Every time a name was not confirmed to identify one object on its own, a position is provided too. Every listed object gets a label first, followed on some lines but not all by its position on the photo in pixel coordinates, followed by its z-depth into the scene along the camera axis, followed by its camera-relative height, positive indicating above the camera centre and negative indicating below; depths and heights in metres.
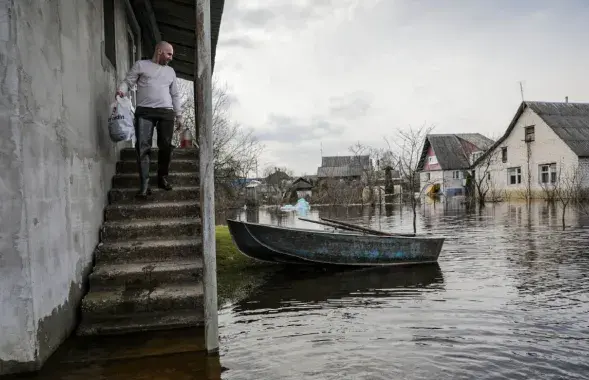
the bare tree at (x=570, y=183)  27.25 +0.08
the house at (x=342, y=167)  62.31 +3.20
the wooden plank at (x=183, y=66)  13.46 +3.75
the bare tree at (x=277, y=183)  49.21 +0.99
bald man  6.22 +1.24
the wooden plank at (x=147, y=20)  9.44 +3.81
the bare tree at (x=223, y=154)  19.72 +1.72
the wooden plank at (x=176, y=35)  10.80 +3.79
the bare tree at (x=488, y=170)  36.50 +1.35
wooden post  4.34 +0.21
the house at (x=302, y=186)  56.38 +0.45
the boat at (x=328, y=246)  9.05 -1.18
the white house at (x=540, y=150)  30.11 +2.50
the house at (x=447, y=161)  46.09 +2.65
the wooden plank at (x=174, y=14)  9.34 +3.77
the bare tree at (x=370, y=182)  40.48 +0.65
